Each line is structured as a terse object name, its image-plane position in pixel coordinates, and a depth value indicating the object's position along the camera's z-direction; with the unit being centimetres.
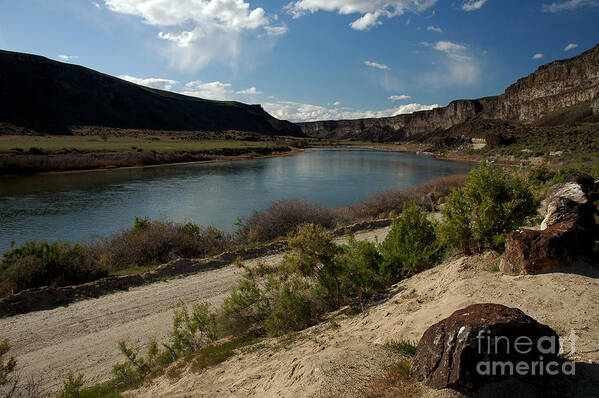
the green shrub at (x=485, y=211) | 638
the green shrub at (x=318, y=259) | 688
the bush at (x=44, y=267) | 1041
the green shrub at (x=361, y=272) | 731
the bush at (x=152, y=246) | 1340
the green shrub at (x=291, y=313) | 664
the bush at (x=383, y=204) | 2054
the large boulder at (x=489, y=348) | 292
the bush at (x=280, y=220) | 1683
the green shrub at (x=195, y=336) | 656
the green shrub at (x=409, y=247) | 770
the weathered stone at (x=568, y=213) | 532
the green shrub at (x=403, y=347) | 412
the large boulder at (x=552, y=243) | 492
